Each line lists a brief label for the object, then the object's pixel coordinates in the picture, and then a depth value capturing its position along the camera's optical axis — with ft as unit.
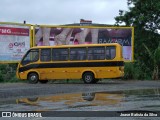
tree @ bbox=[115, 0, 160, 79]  117.70
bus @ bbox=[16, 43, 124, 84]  87.71
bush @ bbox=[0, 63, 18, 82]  99.56
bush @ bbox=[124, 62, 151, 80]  106.98
